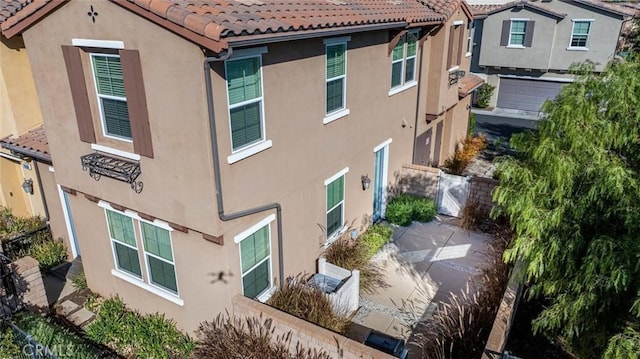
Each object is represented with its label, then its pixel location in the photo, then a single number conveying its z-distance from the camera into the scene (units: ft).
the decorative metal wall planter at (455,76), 56.67
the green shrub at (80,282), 38.55
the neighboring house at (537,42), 100.12
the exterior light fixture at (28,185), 44.27
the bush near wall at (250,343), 27.50
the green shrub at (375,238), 43.04
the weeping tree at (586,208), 22.68
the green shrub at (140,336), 31.32
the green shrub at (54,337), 26.50
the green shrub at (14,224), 45.63
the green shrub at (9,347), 25.22
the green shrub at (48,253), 41.83
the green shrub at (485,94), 114.42
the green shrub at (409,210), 48.83
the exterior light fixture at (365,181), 43.93
